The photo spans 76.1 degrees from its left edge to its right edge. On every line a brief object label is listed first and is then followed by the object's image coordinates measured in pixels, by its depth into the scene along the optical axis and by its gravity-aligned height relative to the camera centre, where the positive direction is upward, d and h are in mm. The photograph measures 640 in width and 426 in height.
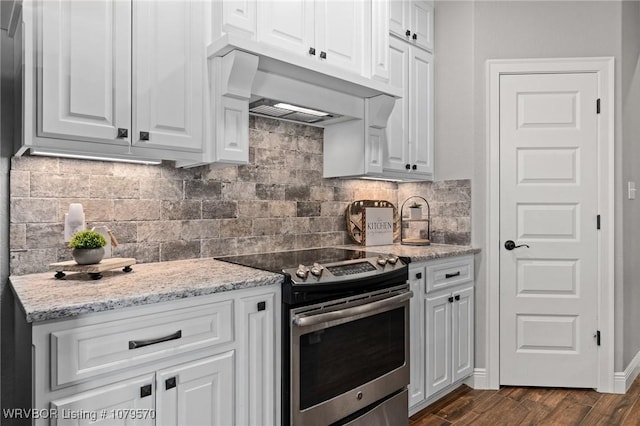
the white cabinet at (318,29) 2160 +1045
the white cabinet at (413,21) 2881 +1399
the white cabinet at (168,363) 1259 -540
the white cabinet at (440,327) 2508 -760
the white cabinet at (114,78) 1529 +554
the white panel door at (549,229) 2910 -122
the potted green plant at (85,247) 1638 -142
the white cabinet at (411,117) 2912 +706
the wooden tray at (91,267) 1615 -222
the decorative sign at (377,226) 2977 -103
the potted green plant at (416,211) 3160 +7
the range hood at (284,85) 1916 +694
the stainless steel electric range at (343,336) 1797 -607
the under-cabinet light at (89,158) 1693 +247
